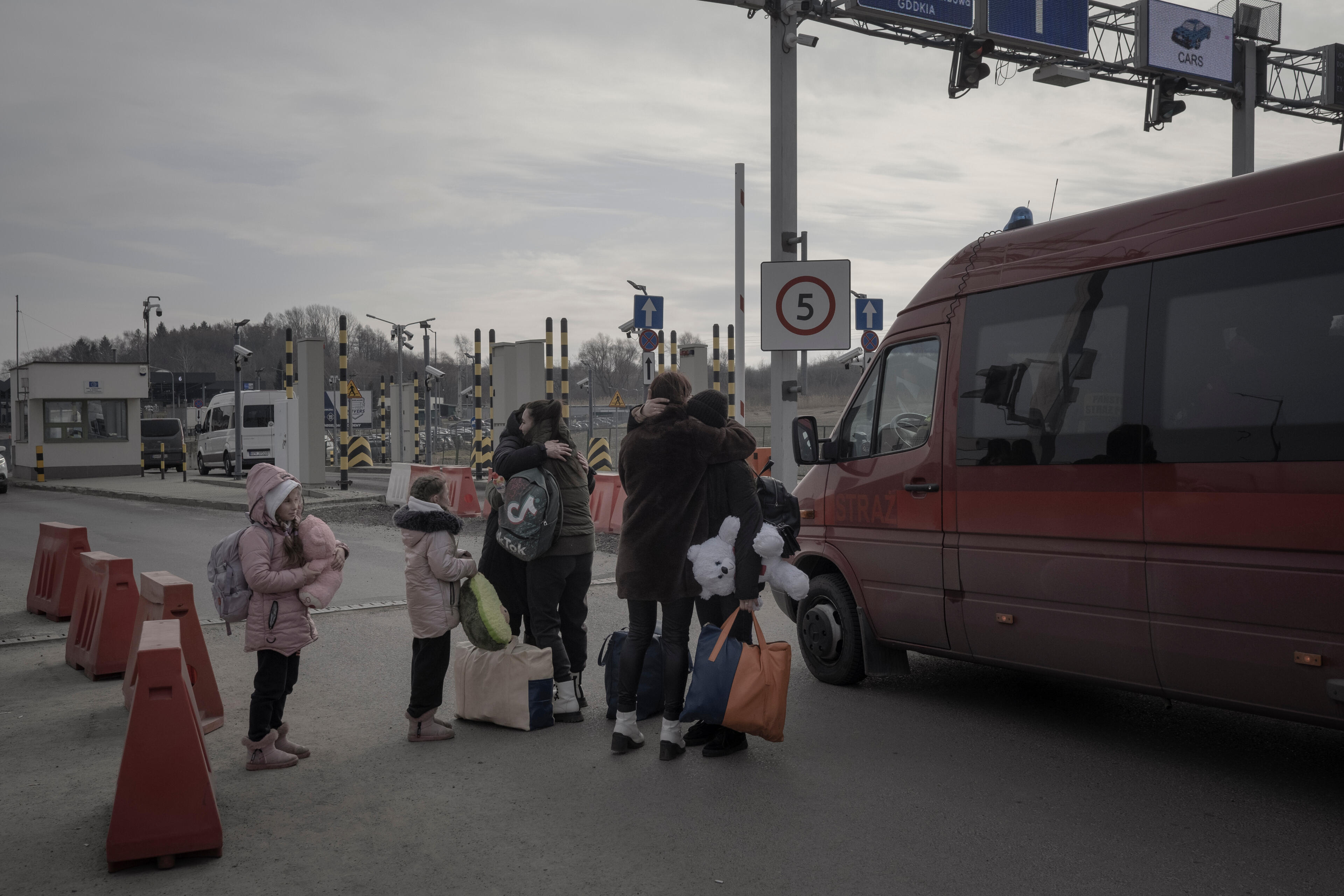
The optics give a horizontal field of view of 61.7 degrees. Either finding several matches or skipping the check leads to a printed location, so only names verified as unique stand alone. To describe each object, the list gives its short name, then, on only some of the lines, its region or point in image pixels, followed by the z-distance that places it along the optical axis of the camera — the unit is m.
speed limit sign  9.86
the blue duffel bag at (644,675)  5.85
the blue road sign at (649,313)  19.42
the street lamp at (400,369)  37.38
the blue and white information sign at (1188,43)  16.02
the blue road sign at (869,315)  20.83
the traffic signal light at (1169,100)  16.44
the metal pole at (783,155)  10.57
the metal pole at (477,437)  26.34
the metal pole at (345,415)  22.66
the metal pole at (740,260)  11.43
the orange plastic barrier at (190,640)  6.05
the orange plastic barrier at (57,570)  9.45
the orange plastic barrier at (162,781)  4.07
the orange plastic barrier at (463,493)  17.48
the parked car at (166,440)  38.75
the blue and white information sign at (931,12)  12.80
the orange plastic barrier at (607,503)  15.39
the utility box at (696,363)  27.19
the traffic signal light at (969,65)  14.05
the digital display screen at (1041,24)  14.30
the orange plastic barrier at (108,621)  7.28
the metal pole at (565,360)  23.73
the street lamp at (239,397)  25.52
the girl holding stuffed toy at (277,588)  5.16
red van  4.46
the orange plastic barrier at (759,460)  18.03
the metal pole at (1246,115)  17.02
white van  34.06
